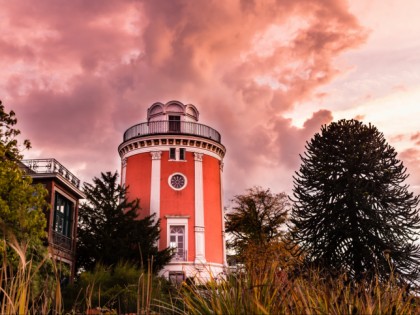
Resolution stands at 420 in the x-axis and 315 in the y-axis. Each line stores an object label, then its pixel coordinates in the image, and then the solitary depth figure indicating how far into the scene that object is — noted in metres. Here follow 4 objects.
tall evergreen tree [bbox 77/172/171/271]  25.41
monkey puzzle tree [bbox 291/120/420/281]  20.97
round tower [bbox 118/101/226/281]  31.50
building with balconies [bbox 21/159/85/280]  23.55
